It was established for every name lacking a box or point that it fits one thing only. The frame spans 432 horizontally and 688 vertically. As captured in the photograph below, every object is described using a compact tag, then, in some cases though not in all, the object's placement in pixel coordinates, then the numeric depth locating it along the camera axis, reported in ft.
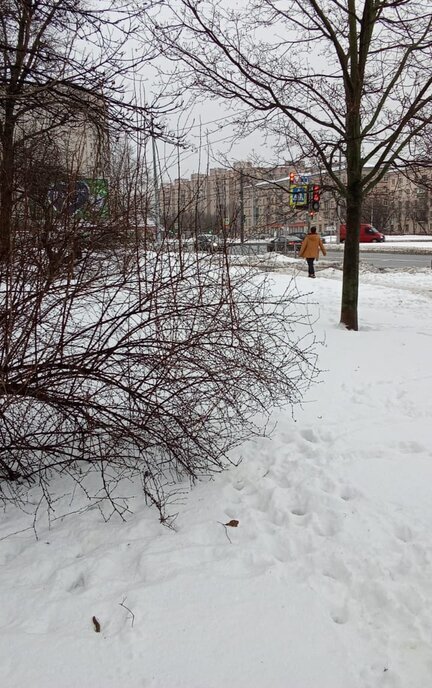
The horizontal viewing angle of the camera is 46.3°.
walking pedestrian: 53.11
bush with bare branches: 9.89
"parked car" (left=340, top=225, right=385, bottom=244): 143.43
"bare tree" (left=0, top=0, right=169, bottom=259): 14.29
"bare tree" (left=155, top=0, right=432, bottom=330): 22.95
